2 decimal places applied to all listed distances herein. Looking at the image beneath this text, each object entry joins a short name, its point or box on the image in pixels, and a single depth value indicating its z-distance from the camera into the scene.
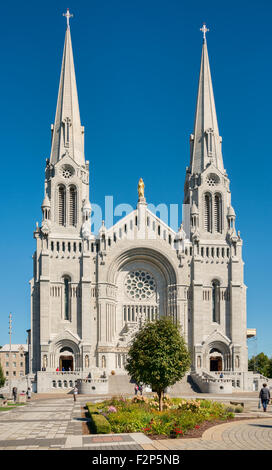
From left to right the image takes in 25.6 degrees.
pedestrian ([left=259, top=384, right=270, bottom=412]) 31.45
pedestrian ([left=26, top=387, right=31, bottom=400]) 52.56
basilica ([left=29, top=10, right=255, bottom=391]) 68.44
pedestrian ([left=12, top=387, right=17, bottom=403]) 46.62
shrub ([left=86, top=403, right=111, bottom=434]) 22.03
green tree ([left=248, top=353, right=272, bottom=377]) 110.38
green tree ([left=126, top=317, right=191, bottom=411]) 30.47
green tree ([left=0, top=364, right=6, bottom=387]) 109.90
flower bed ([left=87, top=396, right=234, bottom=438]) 21.75
